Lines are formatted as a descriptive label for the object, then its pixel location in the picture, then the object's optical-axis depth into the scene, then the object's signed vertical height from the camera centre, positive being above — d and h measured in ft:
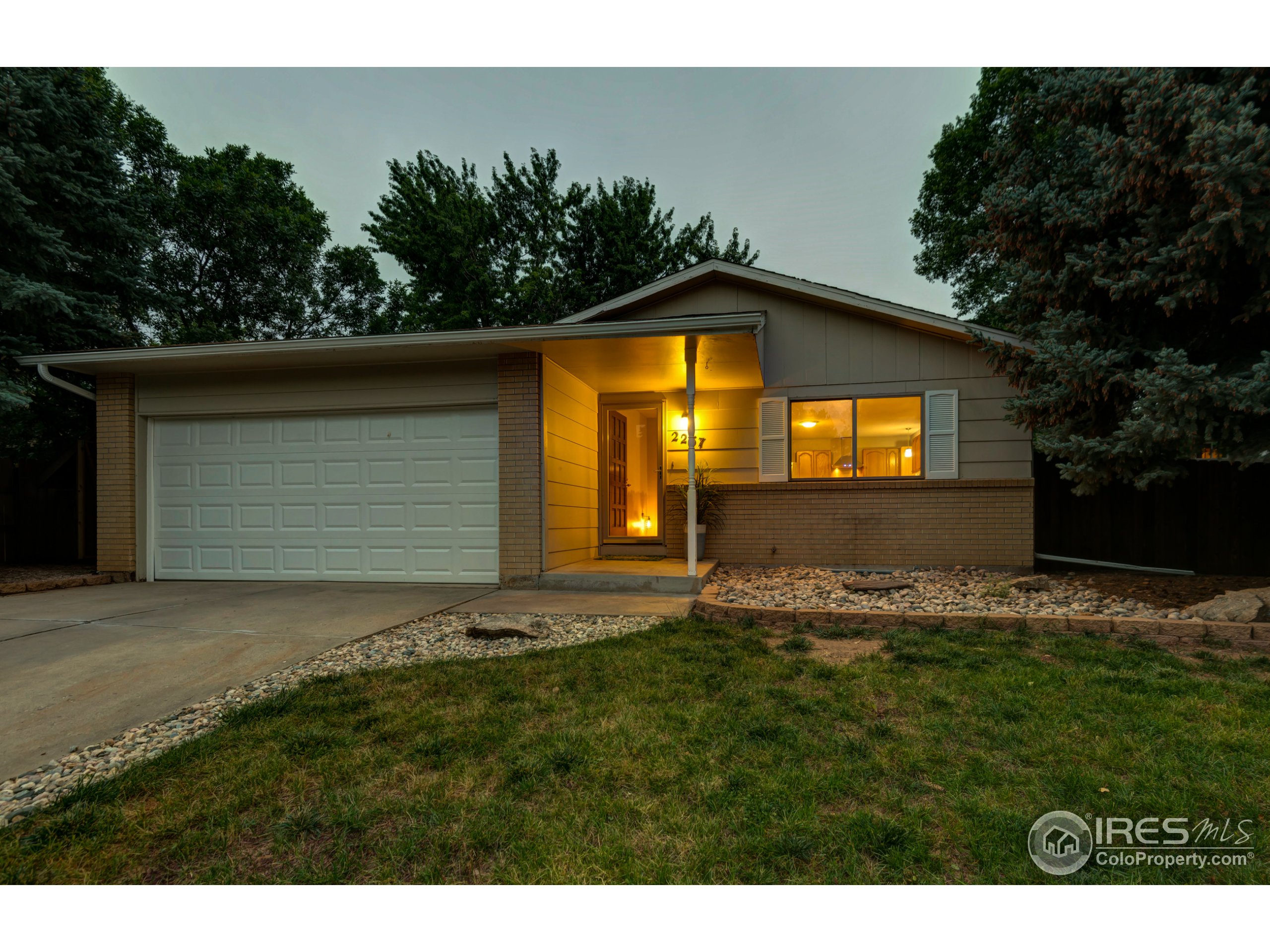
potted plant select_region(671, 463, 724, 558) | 28.25 -1.11
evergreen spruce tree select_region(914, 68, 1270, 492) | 15.01 +6.21
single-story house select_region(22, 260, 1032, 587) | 22.79 +1.47
